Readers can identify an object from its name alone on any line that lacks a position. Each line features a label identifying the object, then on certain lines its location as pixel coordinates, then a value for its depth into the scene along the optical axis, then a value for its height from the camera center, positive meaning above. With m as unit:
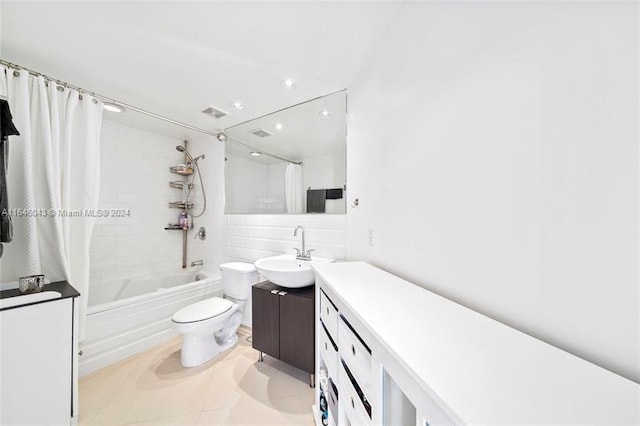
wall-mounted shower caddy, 2.88 +0.12
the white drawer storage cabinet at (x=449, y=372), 0.35 -0.32
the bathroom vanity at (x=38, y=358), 1.09 -0.79
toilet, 1.73 -0.91
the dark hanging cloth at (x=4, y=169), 1.16 +0.23
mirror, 1.90 +0.52
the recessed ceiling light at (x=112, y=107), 1.92 +0.96
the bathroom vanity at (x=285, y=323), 1.53 -0.86
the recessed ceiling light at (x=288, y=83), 1.69 +1.01
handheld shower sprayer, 2.86 +0.66
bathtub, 1.71 -0.96
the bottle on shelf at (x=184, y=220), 2.93 -0.13
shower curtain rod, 1.42 +0.94
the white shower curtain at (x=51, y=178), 1.37 +0.23
